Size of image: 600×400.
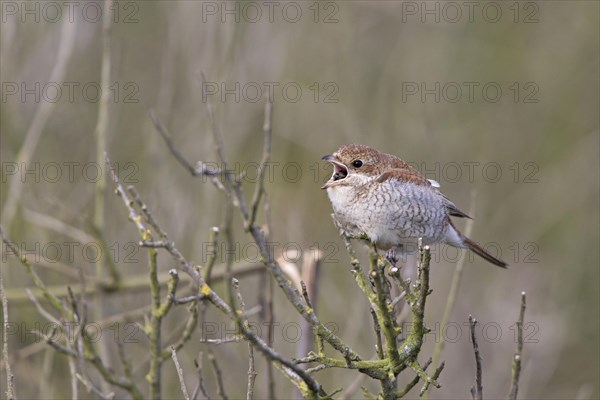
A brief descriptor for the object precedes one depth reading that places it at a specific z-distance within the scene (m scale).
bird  7.61
